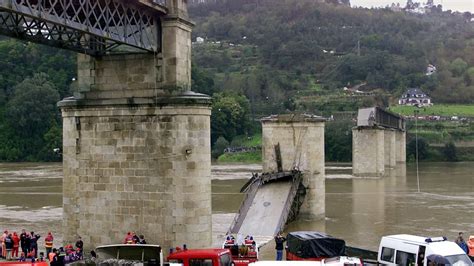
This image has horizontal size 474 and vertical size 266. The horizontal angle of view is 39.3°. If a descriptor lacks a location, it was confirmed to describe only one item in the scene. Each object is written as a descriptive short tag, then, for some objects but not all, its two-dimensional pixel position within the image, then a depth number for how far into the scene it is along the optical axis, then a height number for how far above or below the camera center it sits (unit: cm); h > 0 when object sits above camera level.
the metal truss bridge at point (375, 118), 8016 +171
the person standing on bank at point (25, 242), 2406 -388
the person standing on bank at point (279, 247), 2352 -408
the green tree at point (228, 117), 12606 +300
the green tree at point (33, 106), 10944 +484
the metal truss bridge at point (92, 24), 1912 +349
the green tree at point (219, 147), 11988 -257
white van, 1730 -327
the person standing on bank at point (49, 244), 2408 -398
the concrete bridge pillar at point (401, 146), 10894 -265
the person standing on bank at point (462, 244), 2102 -363
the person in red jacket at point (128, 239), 2325 -374
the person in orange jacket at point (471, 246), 2138 -377
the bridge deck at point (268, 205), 3195 -386
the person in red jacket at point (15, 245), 2420 -402
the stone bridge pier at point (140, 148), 2434 -54
